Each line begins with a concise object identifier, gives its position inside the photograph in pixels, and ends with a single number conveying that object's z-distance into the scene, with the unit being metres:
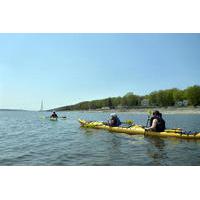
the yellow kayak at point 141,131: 10.42
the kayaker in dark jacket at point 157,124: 10.81
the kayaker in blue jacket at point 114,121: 12.88
